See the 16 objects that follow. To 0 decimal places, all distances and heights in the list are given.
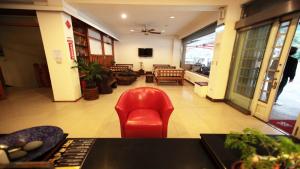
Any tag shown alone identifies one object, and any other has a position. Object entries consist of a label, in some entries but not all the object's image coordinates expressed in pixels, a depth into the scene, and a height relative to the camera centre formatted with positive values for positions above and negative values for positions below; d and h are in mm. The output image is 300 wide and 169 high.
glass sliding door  2936 -157
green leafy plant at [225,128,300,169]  593 -459
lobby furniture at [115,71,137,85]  6025 -1029
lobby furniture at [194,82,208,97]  4328 -1074
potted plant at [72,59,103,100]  3932 -678
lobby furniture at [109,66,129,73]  7131 -711
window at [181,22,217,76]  5544 +368
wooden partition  4656 +495
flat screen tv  9281 +282
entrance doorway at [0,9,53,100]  5012 -299
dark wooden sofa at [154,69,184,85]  6078 -867
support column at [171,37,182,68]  8992 +315
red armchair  1753 -876
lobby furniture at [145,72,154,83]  6723 -1139
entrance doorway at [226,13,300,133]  2486 -258
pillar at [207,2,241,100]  3355 +118
